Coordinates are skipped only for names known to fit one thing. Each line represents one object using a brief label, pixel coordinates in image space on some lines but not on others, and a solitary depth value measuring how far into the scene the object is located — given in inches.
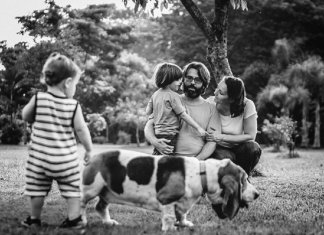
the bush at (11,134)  1095.0
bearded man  206.8
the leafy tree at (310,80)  1139.3
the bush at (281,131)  813.9
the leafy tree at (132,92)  1355.8
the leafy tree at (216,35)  362.6
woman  216.1
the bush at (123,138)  1428.4
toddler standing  147.6
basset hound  155.6
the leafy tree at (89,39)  1079.6
